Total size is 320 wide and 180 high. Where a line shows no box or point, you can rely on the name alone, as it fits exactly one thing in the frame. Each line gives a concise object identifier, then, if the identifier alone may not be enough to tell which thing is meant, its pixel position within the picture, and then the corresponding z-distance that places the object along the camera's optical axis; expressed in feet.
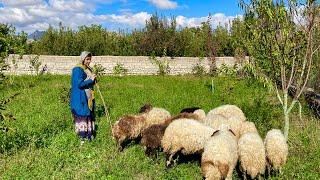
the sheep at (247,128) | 17.70
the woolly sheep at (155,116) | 19.13
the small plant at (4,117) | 15.97
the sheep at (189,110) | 20.33
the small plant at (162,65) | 53.76
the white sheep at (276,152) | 15.27
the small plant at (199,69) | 53.43
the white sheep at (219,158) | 14.04
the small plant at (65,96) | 28.66
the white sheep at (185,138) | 16.35
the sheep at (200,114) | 19.03
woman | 18.96
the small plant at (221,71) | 46.17
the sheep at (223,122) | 17.94
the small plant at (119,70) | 52.29
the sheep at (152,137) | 17.25
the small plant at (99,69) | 47.88
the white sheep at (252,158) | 14.65
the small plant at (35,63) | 49.32
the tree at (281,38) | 16.76
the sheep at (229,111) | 19.65
